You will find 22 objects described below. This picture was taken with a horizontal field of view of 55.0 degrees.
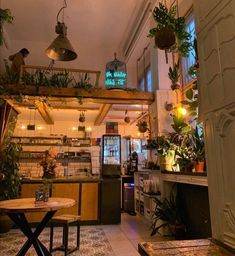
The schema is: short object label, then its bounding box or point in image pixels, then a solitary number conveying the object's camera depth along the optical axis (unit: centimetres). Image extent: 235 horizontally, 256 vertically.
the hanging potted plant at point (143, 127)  560
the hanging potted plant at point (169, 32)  241
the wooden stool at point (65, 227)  328
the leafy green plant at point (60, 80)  503
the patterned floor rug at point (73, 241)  354
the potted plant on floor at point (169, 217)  391
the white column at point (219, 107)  136
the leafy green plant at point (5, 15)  292
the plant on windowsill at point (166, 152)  431
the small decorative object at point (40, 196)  318
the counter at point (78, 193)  527
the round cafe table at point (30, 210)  275
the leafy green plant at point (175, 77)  420
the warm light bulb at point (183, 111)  439
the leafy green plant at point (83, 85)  506
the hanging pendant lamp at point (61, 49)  331
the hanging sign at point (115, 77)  542
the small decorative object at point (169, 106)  507
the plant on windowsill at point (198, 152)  344
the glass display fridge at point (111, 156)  587
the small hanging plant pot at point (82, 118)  719
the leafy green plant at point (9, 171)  478
